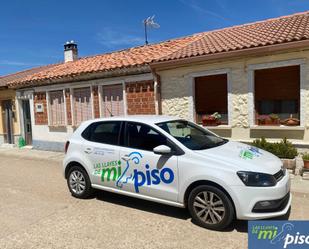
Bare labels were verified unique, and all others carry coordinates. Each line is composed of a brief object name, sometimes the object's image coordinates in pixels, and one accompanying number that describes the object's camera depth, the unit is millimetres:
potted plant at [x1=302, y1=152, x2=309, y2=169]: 6707
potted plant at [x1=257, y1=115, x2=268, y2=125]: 8025
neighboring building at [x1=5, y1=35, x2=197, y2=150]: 9998
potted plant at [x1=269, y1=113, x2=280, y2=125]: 7828
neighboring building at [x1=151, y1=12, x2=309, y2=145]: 7330
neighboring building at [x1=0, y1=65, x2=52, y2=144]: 14320
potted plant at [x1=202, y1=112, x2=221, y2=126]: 8773
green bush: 7009
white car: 3967
